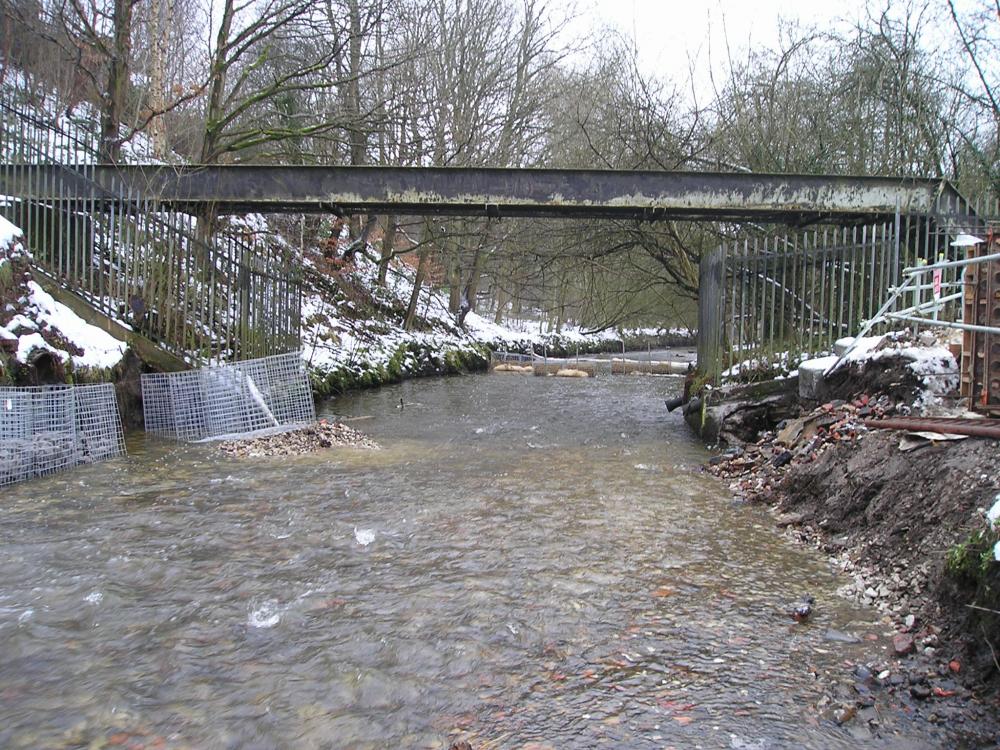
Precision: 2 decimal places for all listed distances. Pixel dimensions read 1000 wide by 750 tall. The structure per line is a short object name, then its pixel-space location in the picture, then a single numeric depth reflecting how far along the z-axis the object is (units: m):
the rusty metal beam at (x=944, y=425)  4.95
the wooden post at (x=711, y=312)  12.05
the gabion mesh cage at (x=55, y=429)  7.43
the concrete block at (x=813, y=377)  8.98
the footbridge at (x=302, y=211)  11.09
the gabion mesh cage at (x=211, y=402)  10.30
